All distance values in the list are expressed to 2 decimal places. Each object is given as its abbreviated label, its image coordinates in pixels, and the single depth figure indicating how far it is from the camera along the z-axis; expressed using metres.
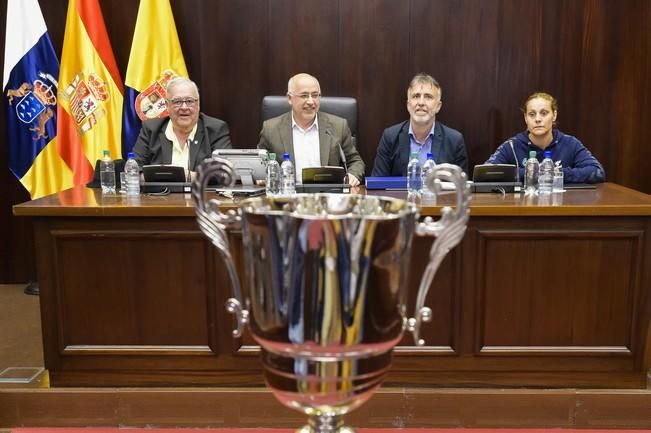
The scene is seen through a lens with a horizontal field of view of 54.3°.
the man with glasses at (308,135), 3.50
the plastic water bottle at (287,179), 2.62
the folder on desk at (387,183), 2.82
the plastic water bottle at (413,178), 2.71
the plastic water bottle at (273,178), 2.62
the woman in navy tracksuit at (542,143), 3.21
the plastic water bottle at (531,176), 2.68
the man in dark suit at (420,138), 3.49
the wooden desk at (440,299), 2.33
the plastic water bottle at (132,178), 2.68
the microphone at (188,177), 2.87
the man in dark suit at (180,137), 3.32
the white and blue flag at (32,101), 3.81
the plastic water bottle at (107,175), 2.73
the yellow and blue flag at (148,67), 3.88
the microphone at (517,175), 2.75
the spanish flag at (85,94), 3.82
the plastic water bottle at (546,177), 2.66
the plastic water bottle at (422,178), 2.52
